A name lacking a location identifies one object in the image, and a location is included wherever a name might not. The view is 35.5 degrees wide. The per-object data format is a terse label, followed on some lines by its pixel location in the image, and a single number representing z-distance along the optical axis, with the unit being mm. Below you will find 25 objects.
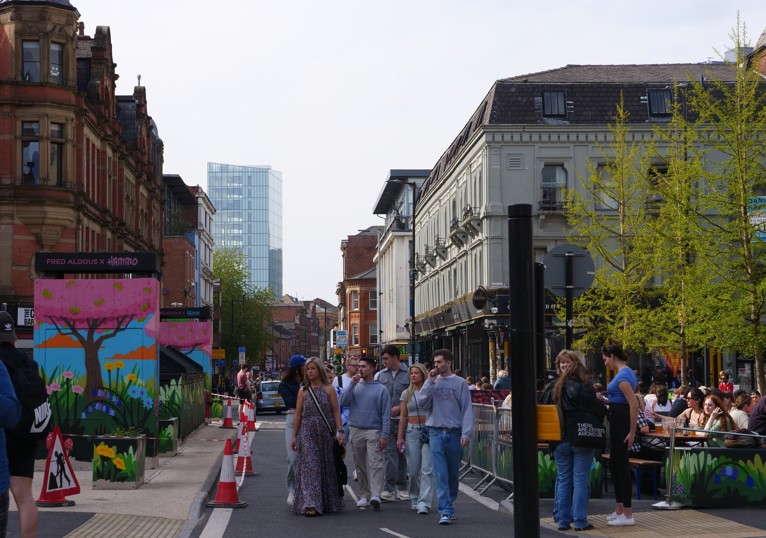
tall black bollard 6863
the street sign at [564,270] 13469
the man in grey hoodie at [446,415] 13078
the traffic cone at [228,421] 33572
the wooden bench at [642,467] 14867
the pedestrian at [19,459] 8500
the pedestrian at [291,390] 14164
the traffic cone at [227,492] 14070
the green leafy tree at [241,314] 96750
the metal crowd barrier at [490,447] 15258
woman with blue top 11898
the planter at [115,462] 15297
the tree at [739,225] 26359
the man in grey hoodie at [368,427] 14016
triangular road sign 13258
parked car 44916
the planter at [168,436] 21641
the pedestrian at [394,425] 15297
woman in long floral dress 13281
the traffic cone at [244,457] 17745
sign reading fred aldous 18453
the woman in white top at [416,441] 13484
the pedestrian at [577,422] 11727
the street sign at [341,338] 98562
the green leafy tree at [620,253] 34250
